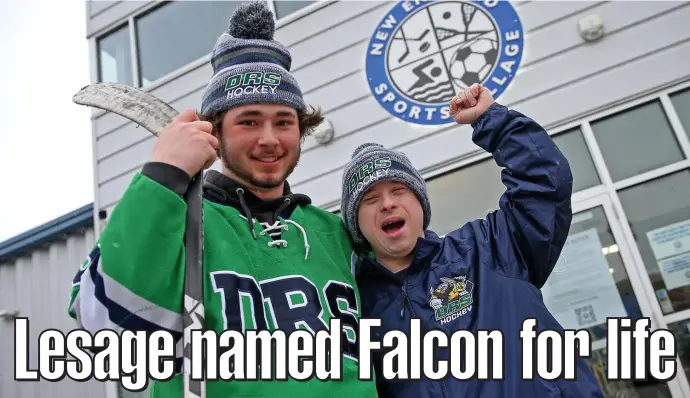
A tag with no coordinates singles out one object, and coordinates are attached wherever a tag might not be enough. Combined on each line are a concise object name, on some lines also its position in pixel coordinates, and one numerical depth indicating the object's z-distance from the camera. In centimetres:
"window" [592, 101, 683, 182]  395
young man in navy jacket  158
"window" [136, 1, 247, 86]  571
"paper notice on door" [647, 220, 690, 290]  371
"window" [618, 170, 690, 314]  370
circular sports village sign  446
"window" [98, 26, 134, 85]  643
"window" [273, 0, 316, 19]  540
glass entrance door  376
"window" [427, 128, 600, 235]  419
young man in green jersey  111
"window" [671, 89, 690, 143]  393
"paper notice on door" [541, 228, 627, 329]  383
